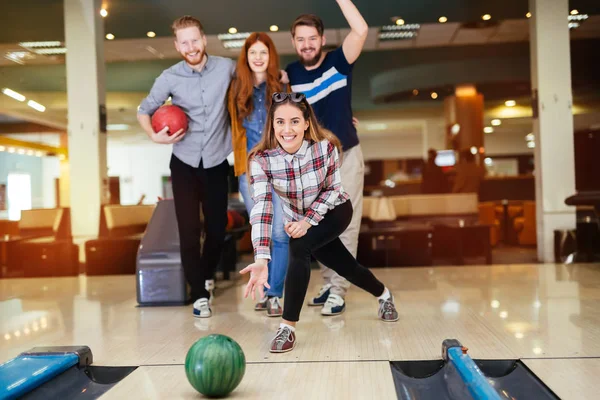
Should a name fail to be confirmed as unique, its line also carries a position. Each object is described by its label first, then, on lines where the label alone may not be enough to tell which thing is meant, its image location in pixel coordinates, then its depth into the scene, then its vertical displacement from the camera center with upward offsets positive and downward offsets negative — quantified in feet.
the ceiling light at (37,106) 18.37 +3.00
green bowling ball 5.85 -1.66
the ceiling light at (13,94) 17.97 +3.33
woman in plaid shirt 7.80 +0.09
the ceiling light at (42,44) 18.31 +4.90
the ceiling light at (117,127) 19.78 +2.64
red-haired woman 9.98 +1.47
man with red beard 10.60 +0.92
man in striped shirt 9.83 +1.73
